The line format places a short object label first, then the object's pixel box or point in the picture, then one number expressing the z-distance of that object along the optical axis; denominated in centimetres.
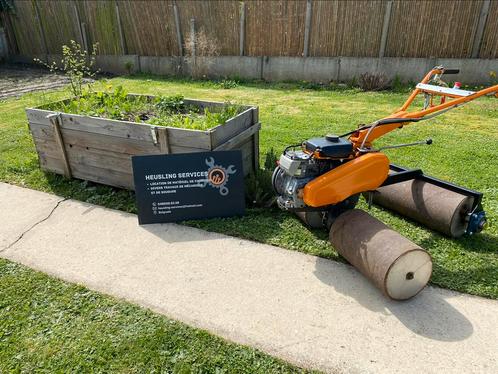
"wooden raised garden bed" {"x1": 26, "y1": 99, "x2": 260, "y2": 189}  385
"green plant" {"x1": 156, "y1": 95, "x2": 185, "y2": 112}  499
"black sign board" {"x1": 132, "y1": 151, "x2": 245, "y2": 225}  373
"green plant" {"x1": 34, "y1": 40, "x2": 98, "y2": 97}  1299
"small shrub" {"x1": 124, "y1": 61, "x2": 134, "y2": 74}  1243
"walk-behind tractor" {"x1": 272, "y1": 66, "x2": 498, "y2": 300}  266
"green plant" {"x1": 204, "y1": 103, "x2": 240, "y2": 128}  402
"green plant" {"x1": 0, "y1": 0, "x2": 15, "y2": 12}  1382
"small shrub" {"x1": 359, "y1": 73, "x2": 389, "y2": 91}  927
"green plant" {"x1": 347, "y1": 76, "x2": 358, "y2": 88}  970
